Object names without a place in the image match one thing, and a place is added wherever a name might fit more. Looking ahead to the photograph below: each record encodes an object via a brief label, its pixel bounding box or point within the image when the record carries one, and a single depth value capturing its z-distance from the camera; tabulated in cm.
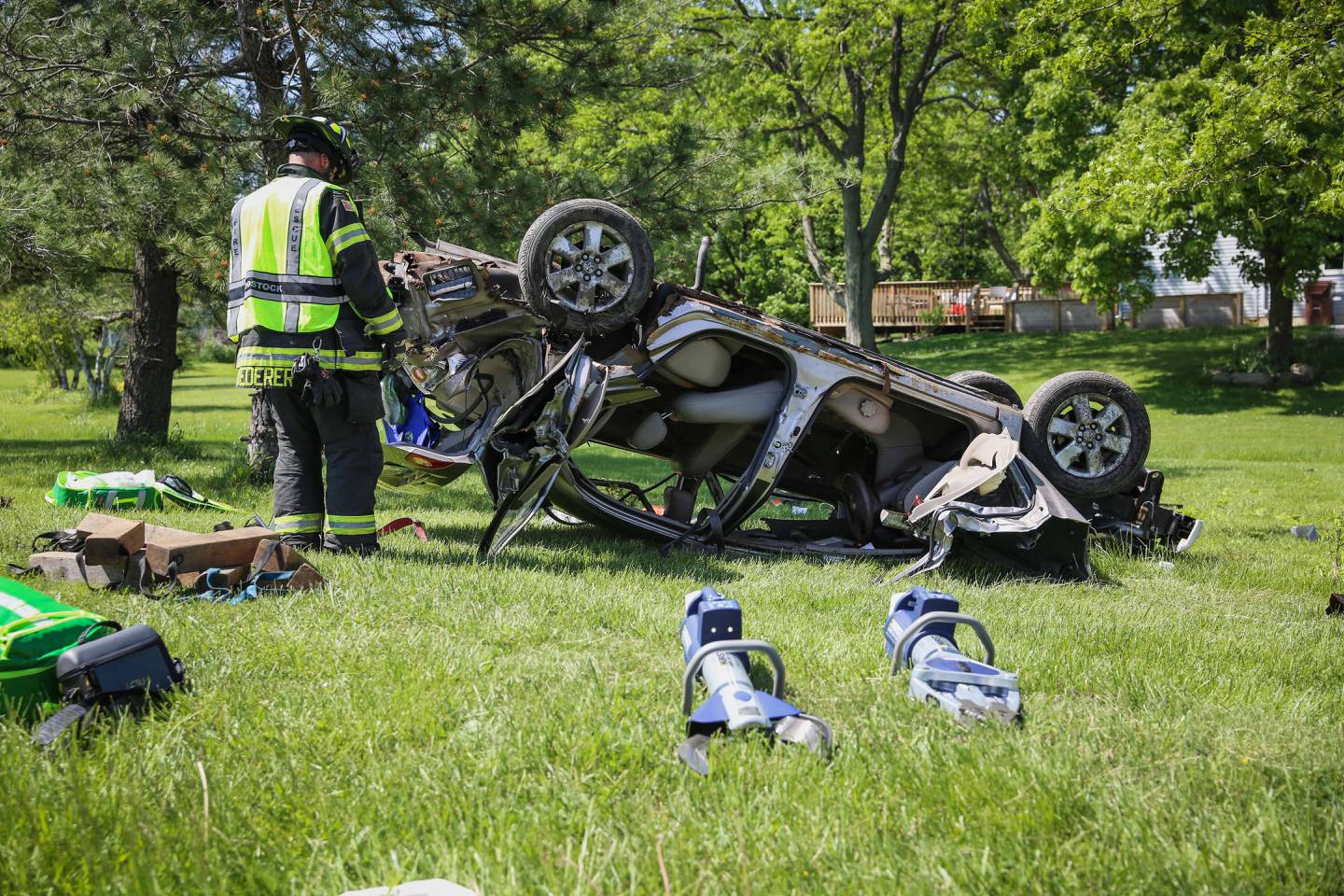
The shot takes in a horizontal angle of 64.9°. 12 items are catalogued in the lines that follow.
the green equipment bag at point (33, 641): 277
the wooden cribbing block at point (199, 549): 437
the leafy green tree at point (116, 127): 767
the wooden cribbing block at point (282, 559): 446
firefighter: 525
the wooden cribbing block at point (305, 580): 441
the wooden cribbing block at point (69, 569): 443
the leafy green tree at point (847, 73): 2095
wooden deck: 3506
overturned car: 555
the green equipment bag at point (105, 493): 729
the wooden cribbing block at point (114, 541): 438
